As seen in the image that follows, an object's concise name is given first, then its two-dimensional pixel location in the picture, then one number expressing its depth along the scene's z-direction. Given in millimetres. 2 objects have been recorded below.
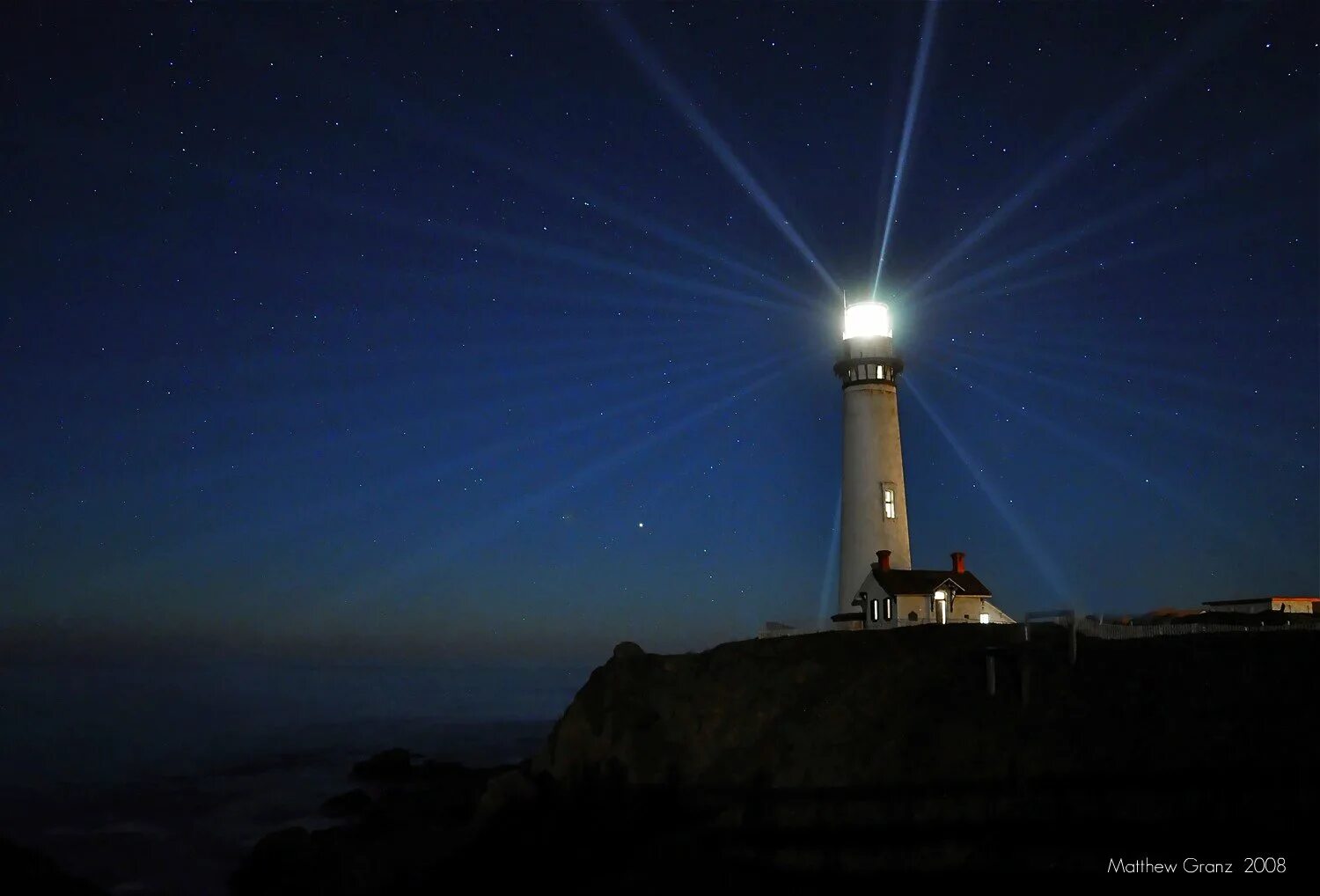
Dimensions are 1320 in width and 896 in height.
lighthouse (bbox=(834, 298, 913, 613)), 42312
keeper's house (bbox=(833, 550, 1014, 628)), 38469
